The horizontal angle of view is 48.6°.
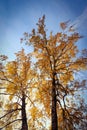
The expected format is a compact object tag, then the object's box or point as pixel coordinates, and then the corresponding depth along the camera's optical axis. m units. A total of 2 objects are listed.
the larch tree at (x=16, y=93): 7.36
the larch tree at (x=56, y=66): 6.36
